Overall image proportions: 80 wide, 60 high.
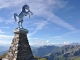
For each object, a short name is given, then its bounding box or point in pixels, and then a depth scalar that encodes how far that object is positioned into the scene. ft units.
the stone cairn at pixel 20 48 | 47.81
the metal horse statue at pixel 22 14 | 51.70
